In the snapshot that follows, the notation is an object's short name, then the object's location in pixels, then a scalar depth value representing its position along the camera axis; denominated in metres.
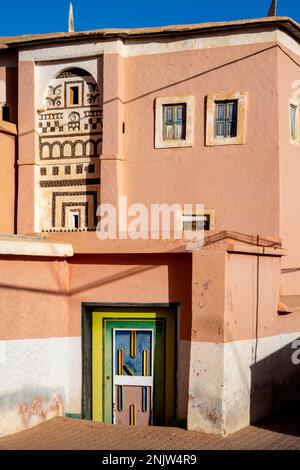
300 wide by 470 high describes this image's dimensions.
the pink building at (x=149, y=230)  9.87
